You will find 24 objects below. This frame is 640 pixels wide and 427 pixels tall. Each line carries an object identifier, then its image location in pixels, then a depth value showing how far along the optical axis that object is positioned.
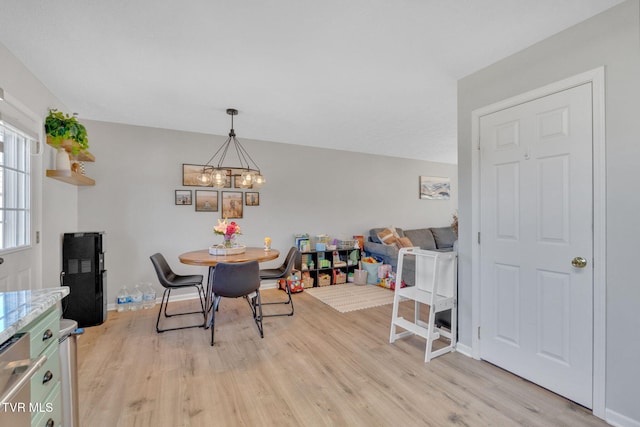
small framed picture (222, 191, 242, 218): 4.29
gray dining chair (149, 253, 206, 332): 2.91
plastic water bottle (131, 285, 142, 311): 3.62
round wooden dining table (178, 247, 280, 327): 2.81
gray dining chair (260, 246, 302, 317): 3.33
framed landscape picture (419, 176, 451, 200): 6.26
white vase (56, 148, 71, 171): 2.74
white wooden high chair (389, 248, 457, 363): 2.41
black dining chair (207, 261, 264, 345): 2.64
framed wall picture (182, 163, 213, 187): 4.02
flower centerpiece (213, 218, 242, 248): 3.23
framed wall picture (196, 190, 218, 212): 4.12
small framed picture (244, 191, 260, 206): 4.43
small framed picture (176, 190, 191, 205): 4.00
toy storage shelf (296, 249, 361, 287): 4.69
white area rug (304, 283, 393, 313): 3.79
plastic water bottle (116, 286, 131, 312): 3.58
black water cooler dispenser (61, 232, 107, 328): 3.01
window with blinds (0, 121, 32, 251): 2.15
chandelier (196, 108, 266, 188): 3.13
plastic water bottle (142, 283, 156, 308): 3.68
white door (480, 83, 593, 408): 1.81
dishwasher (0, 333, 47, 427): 0.82
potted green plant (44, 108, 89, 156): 2.62
